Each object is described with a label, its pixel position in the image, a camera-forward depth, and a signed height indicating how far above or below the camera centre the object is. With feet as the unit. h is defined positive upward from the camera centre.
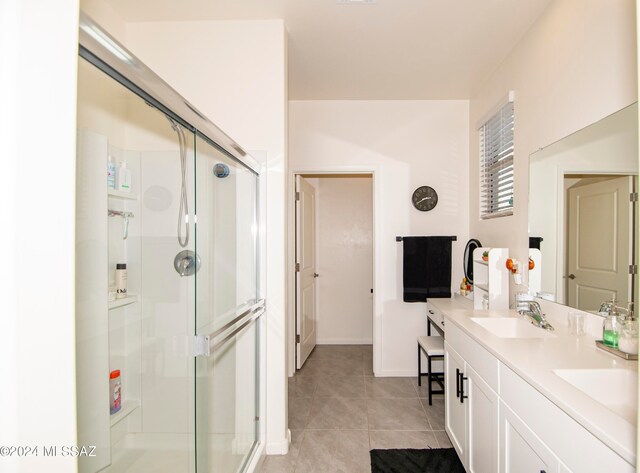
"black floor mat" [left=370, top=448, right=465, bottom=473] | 6.17 -4.40
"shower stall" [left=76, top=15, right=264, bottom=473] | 4.05 -0.82
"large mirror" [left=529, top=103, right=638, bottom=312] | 4.51 +0.35
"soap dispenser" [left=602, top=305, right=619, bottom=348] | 4.45 -1.30
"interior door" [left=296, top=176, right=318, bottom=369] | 11.01 -1.28
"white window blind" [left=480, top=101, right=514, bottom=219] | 8.00 +1.91
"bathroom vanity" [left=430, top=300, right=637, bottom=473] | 2.84 -1.79
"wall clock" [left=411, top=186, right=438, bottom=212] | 10.39 +1.19
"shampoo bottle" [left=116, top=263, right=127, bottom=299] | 4.84 -0.69
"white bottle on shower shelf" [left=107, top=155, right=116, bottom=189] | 4.69 +0.89
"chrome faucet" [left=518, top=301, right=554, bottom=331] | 5.76 -1.48
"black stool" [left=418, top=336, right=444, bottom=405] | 8.37 -3.00
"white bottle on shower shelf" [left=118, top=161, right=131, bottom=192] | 4.94 +0.88
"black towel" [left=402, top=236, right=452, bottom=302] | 10.11 -0.97
